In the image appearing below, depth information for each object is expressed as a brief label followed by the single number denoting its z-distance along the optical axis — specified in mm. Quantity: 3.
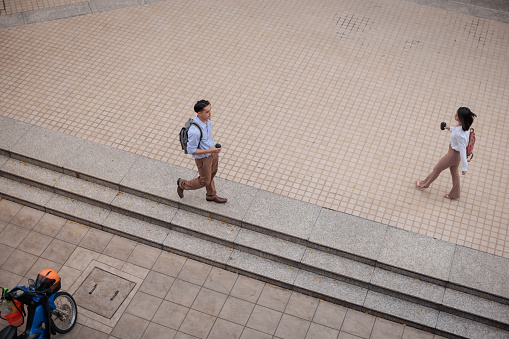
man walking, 6275
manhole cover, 6676
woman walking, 6555
